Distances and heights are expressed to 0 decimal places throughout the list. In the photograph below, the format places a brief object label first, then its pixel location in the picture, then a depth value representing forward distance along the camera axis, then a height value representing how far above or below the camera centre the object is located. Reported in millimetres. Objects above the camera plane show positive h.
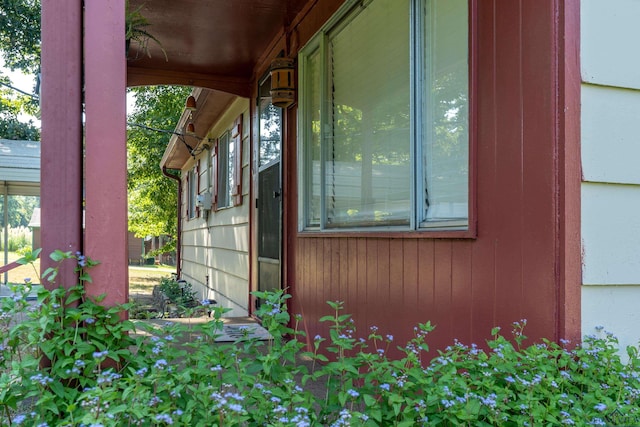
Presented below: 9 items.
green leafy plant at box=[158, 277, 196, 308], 8445 -1161
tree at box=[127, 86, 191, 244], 12805 +1569
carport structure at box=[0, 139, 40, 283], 7988 +802
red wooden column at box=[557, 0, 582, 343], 1778 +168
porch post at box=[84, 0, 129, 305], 1895 +254
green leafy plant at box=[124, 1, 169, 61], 3188 +1423
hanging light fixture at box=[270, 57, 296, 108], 4320 +1129
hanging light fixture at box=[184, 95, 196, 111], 6883 +1529
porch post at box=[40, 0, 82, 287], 1919 +351
